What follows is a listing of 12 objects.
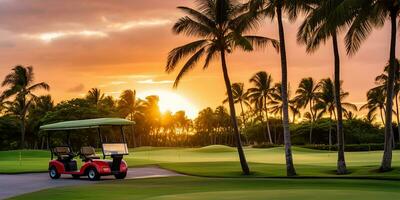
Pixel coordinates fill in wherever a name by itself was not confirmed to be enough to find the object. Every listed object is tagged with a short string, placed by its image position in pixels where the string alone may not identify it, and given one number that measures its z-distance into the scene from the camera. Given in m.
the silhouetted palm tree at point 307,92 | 98.19
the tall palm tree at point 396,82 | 77.03
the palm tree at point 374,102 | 92.50
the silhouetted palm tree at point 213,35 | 31.81
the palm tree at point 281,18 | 29.47
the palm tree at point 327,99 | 94.68
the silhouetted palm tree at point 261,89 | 97.25
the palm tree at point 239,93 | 105.31
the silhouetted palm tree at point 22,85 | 81.31
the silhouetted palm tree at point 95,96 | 104.35
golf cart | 27.08
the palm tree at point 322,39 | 28.38
